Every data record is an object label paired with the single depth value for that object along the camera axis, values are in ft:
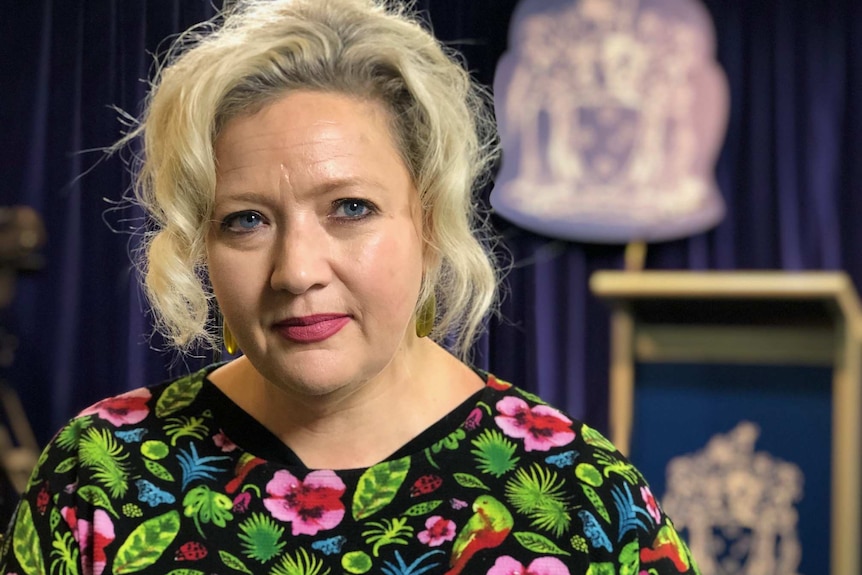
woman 4.73
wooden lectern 6.41
